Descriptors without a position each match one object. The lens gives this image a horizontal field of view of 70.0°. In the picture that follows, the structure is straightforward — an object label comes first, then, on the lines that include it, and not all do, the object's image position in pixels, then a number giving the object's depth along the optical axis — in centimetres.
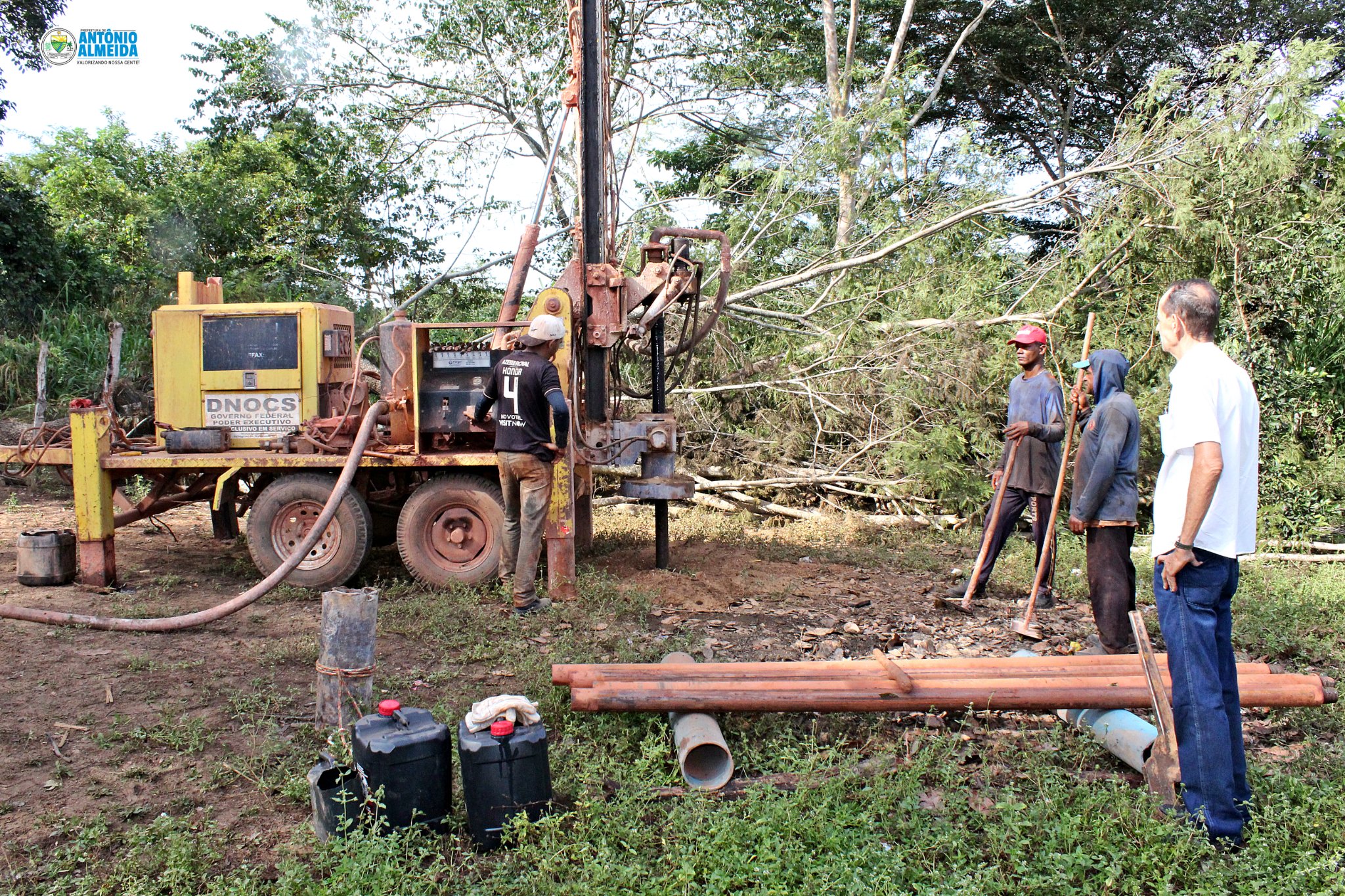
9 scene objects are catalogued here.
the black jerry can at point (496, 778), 344
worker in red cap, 645
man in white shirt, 334
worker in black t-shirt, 651
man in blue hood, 509
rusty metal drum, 705
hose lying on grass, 601
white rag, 358
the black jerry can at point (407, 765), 342
